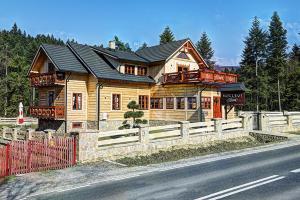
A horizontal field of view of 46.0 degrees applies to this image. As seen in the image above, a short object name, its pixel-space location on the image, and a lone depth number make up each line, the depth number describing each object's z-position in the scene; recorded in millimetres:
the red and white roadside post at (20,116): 17375
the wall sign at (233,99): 37981
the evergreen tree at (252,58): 67562
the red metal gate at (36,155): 14133
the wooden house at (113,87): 32094
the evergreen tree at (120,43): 85700
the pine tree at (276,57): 66875
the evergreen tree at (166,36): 69812
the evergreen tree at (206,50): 87438
